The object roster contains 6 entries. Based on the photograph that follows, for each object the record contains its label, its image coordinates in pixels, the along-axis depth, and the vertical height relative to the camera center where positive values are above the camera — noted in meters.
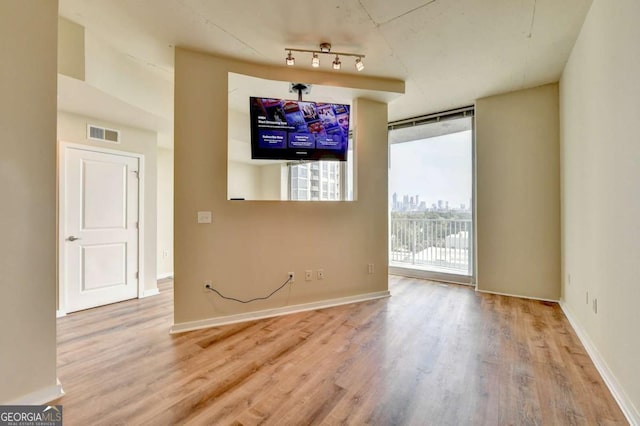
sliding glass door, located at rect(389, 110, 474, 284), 4.42 +0.29
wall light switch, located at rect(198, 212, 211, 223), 2.82 -0.04
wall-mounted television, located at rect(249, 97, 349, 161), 3.06 +0.99
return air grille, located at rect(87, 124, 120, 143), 3.48 +1.05
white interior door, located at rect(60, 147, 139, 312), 3.32 -0.19
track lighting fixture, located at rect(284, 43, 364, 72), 2.77 +1.67
